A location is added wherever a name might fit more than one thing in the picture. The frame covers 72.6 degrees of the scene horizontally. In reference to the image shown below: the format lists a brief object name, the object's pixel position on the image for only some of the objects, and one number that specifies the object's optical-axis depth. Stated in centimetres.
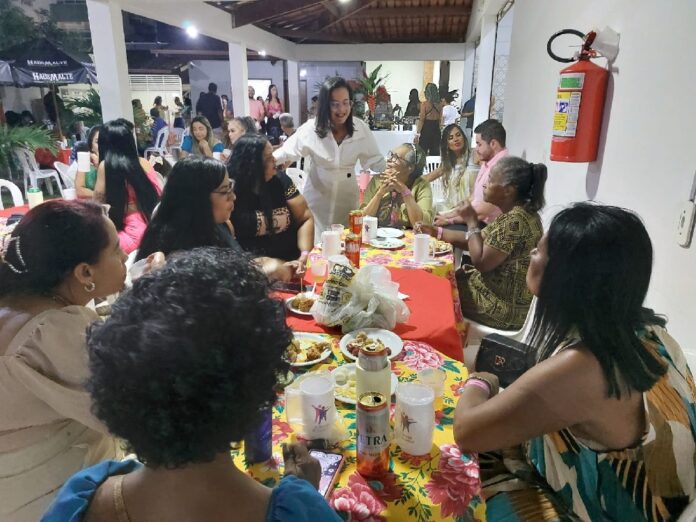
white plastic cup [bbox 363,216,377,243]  279
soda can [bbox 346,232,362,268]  220
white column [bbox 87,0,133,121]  461
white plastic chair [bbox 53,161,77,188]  550
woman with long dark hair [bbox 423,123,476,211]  432
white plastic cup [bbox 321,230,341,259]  240
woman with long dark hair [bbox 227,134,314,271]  272
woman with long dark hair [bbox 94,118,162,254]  329
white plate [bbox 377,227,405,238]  293
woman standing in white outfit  340
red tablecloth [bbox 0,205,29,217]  335
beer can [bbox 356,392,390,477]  95
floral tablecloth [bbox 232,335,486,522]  93
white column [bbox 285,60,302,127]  1172
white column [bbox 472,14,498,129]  658
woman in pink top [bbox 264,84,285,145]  949
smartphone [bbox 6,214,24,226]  286
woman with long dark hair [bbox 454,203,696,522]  103
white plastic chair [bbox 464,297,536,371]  224
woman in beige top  104
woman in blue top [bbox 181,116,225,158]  590
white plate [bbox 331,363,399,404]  124
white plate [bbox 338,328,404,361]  150
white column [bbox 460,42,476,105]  1055
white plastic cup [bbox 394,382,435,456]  103
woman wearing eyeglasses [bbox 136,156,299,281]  199
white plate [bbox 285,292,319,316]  181
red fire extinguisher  218
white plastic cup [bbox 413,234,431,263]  244
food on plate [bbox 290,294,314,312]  183
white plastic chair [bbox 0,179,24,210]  418
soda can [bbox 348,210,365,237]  227
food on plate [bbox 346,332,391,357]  150
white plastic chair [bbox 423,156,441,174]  589
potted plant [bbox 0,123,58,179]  683
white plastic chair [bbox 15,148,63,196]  707
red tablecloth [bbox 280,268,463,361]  170
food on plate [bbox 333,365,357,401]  127
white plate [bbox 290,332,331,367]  144
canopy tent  773
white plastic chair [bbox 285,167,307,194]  528
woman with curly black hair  67
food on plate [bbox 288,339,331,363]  143
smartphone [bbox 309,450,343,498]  95
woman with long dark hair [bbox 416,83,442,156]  661
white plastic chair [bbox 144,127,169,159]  881
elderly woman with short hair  314
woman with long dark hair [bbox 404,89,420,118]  1023
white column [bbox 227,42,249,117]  776
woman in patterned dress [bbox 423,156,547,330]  234
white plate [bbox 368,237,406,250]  270
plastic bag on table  166
